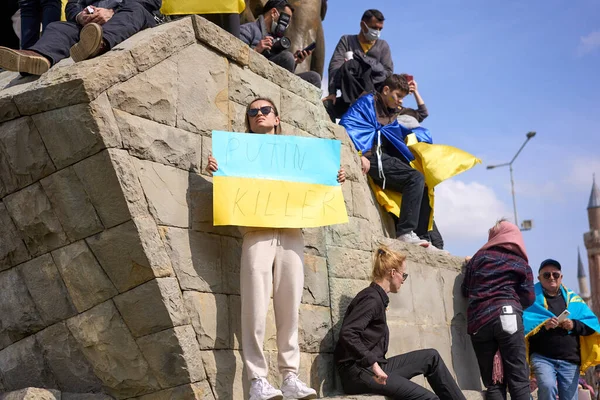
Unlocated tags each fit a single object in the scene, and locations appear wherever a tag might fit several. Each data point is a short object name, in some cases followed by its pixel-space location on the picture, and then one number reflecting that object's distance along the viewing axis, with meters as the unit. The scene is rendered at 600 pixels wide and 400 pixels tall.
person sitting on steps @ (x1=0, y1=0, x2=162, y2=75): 5.51
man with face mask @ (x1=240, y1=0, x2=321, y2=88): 7.68
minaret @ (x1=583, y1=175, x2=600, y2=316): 69.25
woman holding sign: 5.11
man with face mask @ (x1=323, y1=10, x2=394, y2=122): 8.80
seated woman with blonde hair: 5.75
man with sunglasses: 7.71
